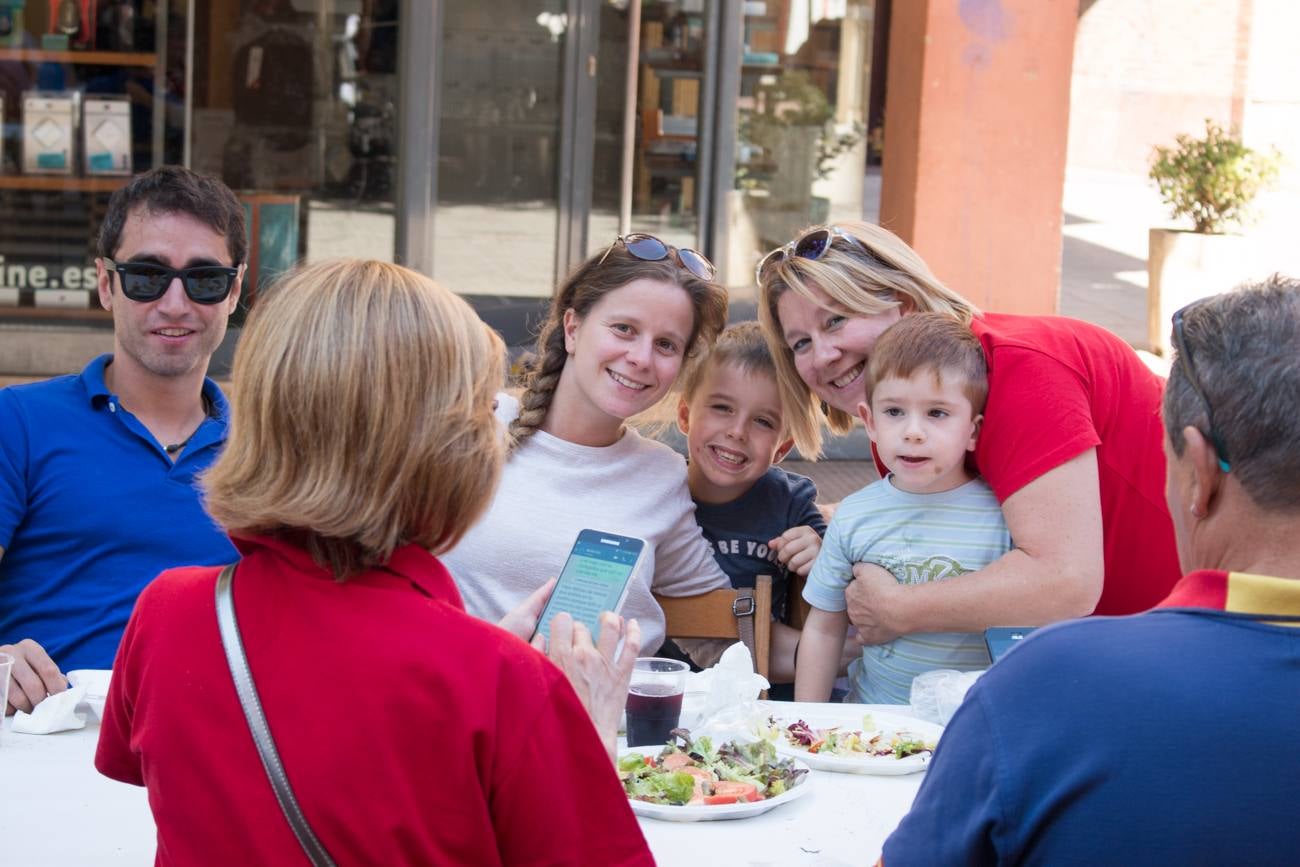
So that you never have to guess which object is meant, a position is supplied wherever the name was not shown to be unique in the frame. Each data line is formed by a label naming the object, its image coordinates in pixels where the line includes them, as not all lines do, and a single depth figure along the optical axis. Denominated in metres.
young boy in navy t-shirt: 3.29
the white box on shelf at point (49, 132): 8.21
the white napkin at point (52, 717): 2.40
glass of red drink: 2.45
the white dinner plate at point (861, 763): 2.38
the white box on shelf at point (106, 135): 8.25
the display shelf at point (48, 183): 8.33
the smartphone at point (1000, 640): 2.44
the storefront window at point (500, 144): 8.66
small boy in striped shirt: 2.87
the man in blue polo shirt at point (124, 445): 2.88
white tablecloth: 2.05
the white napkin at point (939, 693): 2.64
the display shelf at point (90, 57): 8.13
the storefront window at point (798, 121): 9.11
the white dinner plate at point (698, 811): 2.16
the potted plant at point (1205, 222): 9.88
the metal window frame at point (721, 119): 8.80
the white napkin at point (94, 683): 2.52
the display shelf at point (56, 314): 8.30
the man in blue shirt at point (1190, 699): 1.39
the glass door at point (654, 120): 8.81
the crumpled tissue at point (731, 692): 2.54
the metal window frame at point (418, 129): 8.39
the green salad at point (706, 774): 2.20
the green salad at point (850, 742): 2.45
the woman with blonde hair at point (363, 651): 1.44
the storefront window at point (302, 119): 8.49
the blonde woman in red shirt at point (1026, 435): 2.77
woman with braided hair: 3.06
